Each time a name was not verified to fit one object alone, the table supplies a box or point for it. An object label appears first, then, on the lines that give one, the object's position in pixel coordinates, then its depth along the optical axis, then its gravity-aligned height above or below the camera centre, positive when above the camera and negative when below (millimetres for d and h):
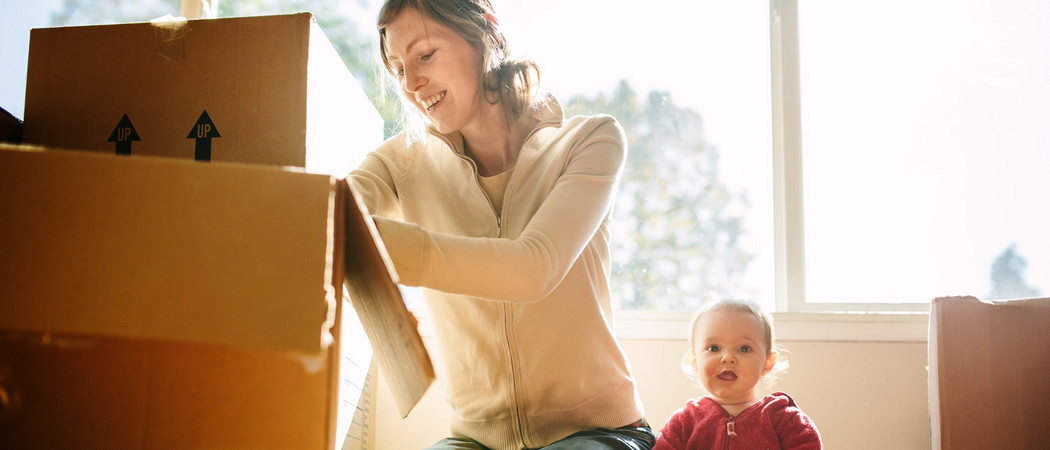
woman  1252 +119
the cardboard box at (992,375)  1365 -167
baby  1406 -227
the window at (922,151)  1922 +319
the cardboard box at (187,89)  1056 +255
